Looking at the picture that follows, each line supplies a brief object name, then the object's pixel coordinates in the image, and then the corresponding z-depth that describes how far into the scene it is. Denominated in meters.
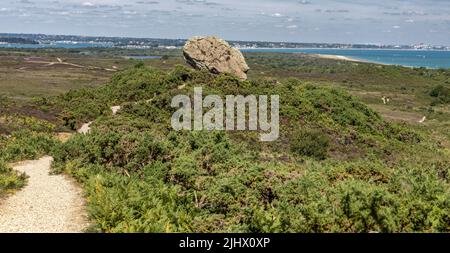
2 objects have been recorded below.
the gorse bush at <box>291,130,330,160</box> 30.90
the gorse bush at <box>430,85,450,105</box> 79.61
